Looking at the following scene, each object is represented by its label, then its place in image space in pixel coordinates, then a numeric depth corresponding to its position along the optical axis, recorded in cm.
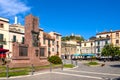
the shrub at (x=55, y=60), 1540
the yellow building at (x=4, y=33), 2293
